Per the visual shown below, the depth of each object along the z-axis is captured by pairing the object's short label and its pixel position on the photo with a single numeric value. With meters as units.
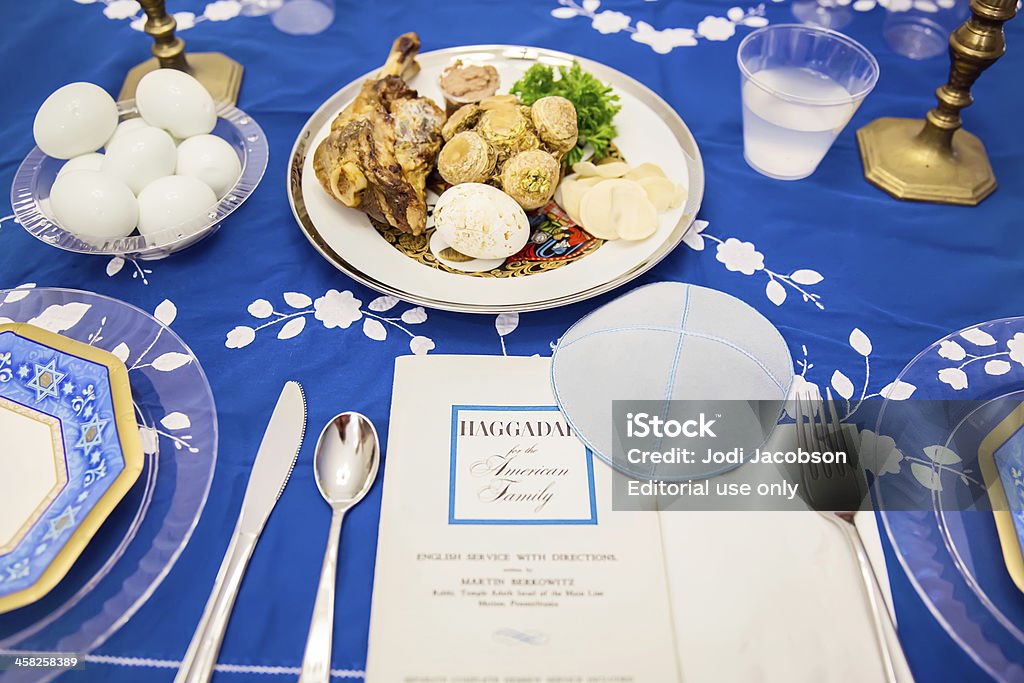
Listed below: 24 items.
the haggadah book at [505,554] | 0.54
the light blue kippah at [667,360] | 0.66
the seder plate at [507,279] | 0.73
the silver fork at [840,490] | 0.55
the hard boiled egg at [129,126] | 0.82
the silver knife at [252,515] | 0.54
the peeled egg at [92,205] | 0.73
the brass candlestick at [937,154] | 0.85
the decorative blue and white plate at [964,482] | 0.55
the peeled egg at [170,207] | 0.75
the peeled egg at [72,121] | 0.78
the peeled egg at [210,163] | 0.79
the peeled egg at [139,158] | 0.77
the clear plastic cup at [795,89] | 0.83
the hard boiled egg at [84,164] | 0.78
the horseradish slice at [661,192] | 0.80
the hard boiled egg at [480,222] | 0.73
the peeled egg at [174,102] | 0.81
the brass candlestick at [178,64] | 0.95
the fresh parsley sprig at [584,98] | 0.87
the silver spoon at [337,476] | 0.56
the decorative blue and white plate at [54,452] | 0.55
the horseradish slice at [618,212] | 0.77
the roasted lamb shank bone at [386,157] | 0.77
